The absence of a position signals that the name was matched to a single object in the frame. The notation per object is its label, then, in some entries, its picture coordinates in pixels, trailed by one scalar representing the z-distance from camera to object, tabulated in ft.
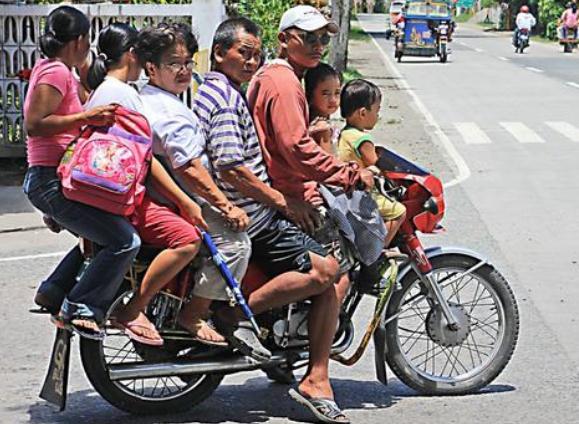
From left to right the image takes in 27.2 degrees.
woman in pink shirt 16.55
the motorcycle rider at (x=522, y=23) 144.36
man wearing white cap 16.89
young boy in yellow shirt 18.13
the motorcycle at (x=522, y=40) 148.15
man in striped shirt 16.89
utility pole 82.64
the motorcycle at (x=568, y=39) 155.53
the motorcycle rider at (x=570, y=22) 158.20
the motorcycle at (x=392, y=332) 17.34
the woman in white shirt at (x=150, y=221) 16.57
